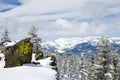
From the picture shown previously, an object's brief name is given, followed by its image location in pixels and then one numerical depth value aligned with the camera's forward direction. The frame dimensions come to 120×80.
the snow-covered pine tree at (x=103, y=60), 34.78
